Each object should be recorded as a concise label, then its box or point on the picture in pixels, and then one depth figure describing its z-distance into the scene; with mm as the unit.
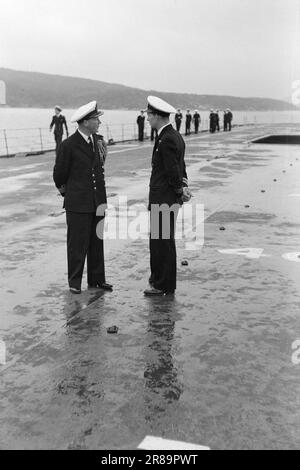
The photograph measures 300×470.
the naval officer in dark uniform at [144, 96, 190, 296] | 5680
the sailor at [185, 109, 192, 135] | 42588
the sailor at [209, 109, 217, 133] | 45594
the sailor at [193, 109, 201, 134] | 43919
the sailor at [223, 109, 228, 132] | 48562
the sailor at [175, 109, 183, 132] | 38844
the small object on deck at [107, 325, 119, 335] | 4922
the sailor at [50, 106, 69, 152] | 23500
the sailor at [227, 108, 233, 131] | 48656
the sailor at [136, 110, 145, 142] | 33559
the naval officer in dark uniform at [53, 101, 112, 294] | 5895
